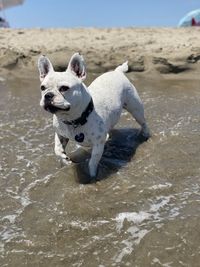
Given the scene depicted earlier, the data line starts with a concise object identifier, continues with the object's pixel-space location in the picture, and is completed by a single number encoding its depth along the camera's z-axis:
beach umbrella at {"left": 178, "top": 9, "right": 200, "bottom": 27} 19.57
